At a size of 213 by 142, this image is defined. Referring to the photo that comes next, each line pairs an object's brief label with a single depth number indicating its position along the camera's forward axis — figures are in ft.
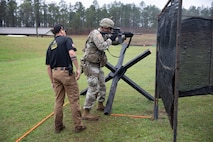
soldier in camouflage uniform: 14.34
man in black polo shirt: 12.40
